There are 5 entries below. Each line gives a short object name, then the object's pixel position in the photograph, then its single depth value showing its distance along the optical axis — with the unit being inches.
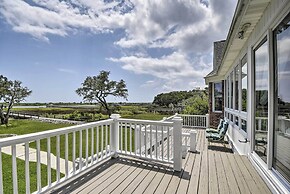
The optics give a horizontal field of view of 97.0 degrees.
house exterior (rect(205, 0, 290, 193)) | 63.2
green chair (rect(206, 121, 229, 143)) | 172.3
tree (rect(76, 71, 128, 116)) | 740.0
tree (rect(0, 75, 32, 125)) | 699.3
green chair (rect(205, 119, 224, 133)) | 189.8
